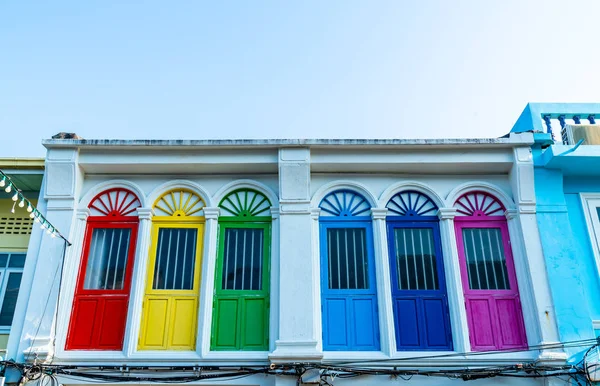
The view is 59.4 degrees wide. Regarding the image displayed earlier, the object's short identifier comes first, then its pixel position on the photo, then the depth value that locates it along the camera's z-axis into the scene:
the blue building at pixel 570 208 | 7.64
